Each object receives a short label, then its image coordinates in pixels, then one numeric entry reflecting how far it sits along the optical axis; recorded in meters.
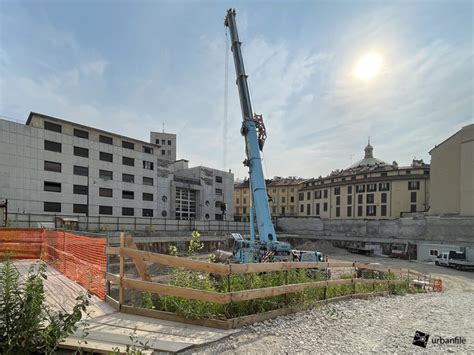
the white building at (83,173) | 31.02
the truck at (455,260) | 27.22
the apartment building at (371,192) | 51.69
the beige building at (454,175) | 35.31
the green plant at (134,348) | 3.04
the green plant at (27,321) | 2.89
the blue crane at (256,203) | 13.74
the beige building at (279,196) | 72.94
